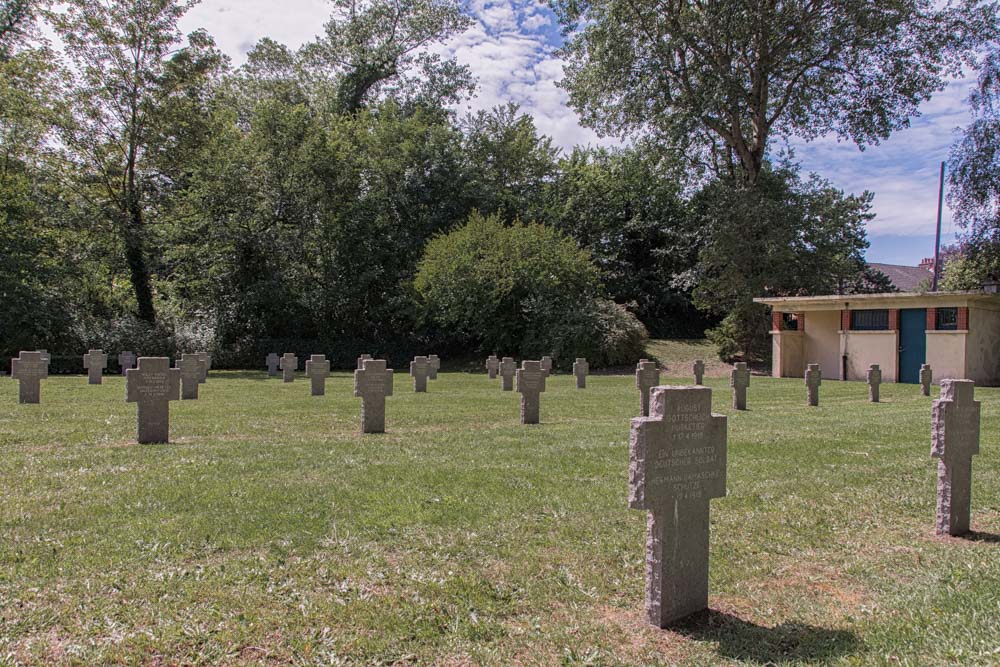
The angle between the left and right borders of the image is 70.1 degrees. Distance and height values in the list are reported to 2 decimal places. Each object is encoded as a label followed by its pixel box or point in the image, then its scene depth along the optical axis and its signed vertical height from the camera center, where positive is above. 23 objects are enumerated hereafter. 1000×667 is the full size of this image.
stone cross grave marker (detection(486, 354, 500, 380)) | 25.27 -0.76
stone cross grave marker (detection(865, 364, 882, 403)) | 18.42 -0.75
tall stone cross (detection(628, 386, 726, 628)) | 3.90 -0.78
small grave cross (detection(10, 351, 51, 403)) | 13.80 -0.76
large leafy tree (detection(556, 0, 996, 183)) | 28.25 +12.10
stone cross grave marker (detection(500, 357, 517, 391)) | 19.97 -0.80
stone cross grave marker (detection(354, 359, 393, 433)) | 10.92 -0.79
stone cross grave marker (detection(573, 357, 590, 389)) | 22.17 -0.77
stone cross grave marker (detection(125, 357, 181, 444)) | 9.47 -0.77
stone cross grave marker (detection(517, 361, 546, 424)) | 12.58 -0.78
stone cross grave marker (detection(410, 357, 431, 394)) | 19.25 -0.82
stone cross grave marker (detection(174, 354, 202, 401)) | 15.99 -0.96
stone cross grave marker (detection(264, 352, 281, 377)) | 26.42 -0.84
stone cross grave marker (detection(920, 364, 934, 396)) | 20.58 -0.76
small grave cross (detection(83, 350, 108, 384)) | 20.00 -0.82
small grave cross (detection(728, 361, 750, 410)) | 15.72 -0.81
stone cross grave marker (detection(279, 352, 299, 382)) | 22.36 -0.80
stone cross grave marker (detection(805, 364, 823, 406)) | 16.73 -0.76
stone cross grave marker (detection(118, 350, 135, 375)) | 24.50 -0.76
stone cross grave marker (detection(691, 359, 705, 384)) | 18.92 -0.57
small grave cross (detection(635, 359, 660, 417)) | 14.71 -0.67
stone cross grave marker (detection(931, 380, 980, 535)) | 5.68 -0.78
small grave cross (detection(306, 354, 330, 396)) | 17.30 -0.80
